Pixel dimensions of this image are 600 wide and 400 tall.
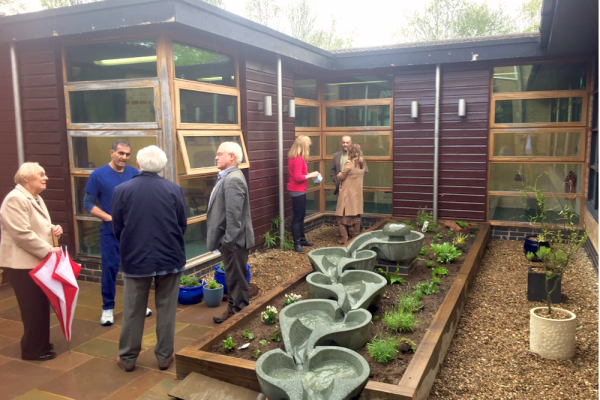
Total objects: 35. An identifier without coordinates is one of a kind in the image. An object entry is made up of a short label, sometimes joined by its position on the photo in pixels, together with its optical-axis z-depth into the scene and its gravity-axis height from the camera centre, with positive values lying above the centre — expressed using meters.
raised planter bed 3.19 -1.60
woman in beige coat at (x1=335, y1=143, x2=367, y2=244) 8.17 -0.86
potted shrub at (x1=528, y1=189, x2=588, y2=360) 4.07 -1.61
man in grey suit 4.60 -0.79
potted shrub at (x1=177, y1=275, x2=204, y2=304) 5.59 -1.69
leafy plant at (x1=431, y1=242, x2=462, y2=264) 6.50 -1.52
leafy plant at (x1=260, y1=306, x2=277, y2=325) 4.50 -1.59
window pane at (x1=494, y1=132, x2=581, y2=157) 8.40 -0.17
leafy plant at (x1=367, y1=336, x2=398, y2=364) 3.71 -1.58
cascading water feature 3.06 -1.47
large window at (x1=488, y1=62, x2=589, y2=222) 8.28 -0.04
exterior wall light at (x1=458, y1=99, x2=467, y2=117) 8.68 +0.47
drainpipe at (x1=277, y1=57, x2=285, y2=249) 7.83 -0.16
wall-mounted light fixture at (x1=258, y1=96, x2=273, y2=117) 7.57 +0.46
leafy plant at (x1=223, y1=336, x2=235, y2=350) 3.98 -1.62
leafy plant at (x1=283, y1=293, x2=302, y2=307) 4.84 -1.55
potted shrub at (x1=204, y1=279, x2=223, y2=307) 5.50 -1.70
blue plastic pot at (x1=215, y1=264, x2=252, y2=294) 5.78 -1.60
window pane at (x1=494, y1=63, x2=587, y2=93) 8.21 +0.94
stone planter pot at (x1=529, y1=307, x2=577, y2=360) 4.07 -1.64
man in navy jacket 3.87 -0.85
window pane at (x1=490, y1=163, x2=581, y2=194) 8.45 -0.72
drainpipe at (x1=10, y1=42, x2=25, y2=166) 6.32 +0.47
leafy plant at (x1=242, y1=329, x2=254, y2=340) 4.19 -1.64
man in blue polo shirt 4.97 -0.65
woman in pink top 7.70 -0.70
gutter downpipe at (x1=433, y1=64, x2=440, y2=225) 8.85 -0.10
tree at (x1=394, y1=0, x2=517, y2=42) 40.09 +9.16
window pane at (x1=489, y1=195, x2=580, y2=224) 8.45 -1.25
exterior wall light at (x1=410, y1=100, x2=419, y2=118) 9.02 +0.47
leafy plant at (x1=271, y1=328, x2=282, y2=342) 4.15 -1.63
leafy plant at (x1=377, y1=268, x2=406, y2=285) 5.64 -1.60
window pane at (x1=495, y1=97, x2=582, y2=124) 8.30 +0.40
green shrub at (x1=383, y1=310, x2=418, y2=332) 4.26 -1.57
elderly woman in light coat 3.91 -0.85
